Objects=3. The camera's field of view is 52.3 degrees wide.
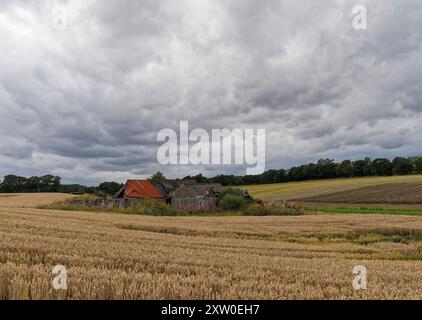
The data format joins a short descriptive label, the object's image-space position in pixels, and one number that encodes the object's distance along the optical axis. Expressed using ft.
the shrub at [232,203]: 215.10
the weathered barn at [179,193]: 225.70
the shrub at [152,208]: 176.65
